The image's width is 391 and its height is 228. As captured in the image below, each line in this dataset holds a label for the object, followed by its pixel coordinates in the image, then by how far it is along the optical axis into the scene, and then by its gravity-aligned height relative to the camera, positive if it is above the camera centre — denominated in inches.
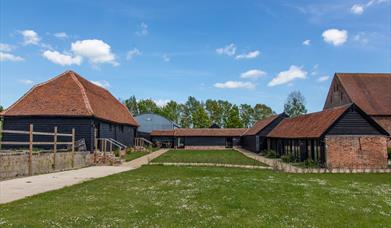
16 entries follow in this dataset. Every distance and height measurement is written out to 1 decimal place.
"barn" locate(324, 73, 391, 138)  1592.0 +226.0
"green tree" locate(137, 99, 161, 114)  4313.5 +417.5
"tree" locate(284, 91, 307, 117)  3427.7 +315.1
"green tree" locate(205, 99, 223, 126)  3966.5 +315.7
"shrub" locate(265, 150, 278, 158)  1498.2 -54.2
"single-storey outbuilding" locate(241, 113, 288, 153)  1904.7 +46.0
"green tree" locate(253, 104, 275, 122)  4060.5 +331.0
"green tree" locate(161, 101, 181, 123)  4180.6 +351.6
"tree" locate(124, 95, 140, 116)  4480.8 +447.6
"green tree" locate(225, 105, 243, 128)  3508.9 +203.2
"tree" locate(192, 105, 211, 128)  3618.1 +217.9
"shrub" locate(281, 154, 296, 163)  1216.8 -57.8
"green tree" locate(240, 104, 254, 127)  4069.9 +286.8
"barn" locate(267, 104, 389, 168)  1000.2 -1.4
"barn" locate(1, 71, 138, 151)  1257.4 +106.4
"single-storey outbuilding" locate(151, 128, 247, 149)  2513.5 +27.8
